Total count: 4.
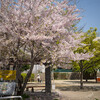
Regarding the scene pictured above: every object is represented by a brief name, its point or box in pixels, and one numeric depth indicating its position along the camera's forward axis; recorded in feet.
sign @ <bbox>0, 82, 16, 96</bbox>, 25.49
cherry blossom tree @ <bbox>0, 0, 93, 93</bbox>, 24.93
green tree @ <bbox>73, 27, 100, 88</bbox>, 49.20
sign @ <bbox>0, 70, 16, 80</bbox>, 29.66
